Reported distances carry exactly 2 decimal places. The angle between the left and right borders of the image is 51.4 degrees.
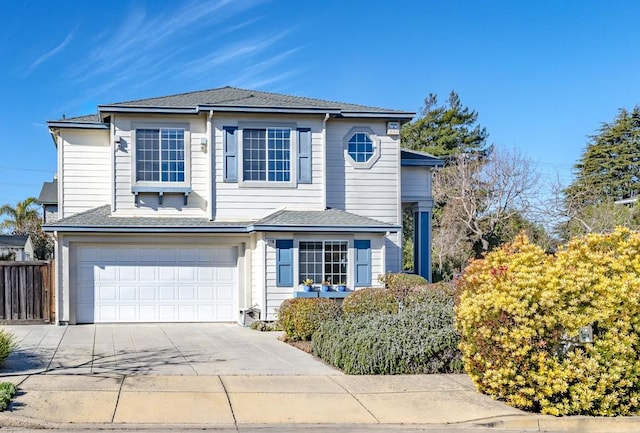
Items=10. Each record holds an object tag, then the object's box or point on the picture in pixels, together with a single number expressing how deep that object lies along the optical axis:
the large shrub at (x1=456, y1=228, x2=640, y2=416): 8.82
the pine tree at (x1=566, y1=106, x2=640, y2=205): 44.00
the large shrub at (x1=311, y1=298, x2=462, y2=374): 11.11
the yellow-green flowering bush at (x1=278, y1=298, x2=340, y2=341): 14.76
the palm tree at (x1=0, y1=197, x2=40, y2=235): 42.38
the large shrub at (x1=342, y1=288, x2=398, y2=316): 15.48
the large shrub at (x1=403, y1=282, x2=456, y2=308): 15.60
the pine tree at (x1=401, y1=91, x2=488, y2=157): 47.31
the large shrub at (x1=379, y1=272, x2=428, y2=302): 16.23
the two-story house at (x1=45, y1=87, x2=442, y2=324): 17.92
